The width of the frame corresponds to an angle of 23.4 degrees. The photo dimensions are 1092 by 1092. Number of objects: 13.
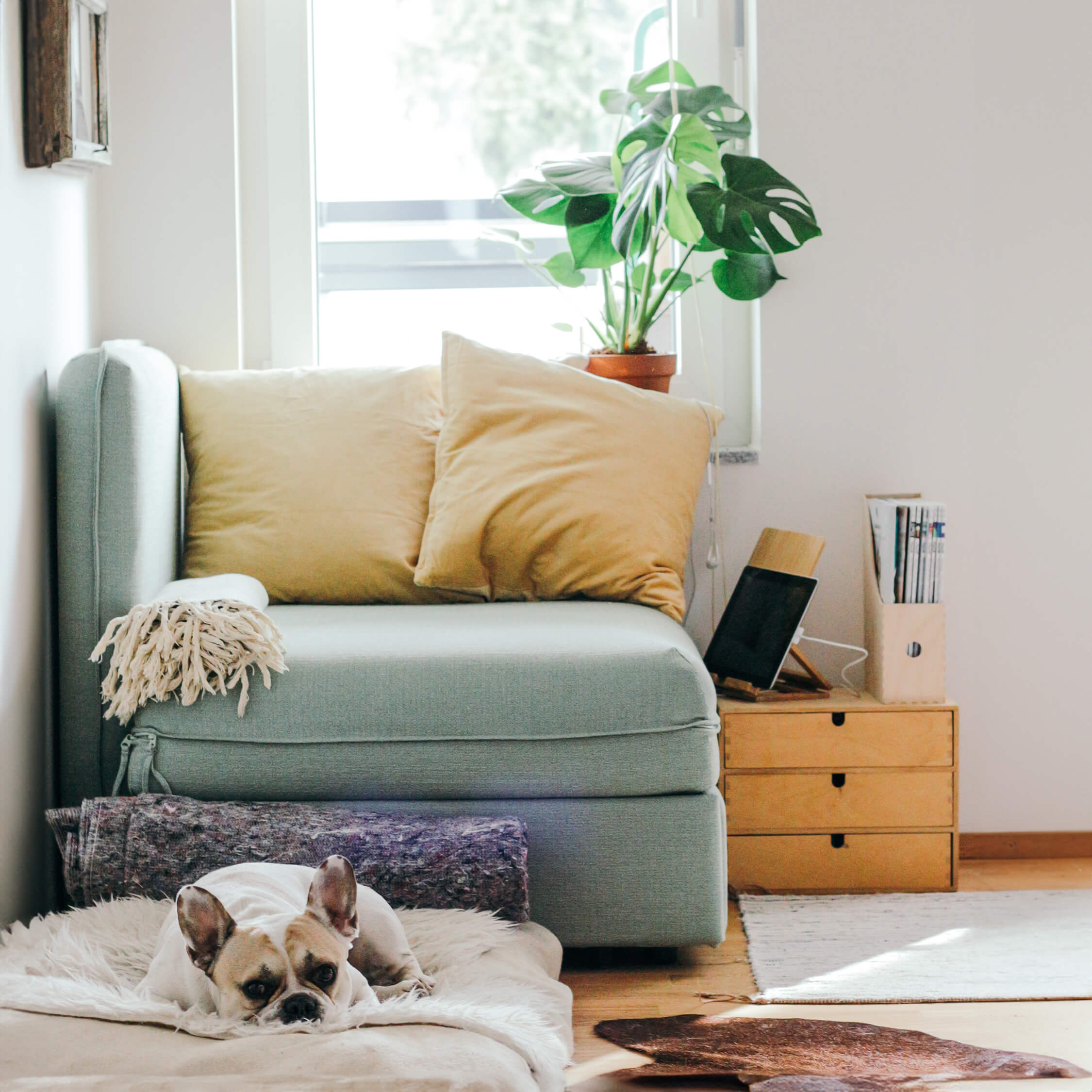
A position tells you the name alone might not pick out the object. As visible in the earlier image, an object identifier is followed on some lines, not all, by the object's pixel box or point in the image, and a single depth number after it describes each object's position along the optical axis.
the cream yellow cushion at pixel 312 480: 4.03
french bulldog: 3.28
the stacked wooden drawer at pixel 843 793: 4.00
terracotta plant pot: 4.23
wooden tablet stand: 4.05
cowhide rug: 3.41
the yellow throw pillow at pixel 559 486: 4.00
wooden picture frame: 3.82
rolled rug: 3.55
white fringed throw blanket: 3.63
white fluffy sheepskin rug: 3.32
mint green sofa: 3.63
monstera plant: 4.09
